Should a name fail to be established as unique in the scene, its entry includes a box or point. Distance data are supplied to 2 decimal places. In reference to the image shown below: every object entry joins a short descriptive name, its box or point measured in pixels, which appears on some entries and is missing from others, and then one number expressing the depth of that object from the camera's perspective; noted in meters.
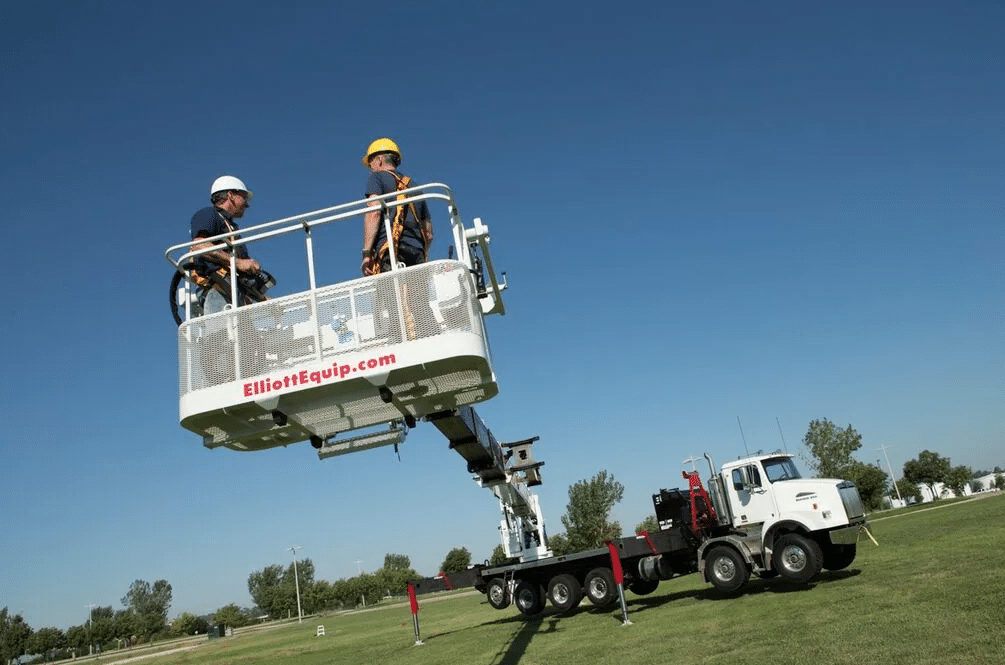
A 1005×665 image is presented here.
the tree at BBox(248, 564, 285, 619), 139.25
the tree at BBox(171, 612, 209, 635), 87.62
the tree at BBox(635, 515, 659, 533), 39.89
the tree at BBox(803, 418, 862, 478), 59.94
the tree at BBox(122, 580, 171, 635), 148.62
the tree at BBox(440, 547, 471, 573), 78.00
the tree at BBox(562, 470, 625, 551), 47.53
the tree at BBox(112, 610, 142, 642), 90.00
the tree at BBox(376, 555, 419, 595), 94.23
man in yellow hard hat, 6.15
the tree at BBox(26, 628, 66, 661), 85.25
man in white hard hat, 6.13
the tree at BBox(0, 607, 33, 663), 83.12
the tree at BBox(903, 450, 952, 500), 69.44
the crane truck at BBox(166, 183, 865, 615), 5.29
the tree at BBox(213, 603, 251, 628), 86.25
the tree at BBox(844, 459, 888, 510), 58.91
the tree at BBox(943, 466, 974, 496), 69.06
